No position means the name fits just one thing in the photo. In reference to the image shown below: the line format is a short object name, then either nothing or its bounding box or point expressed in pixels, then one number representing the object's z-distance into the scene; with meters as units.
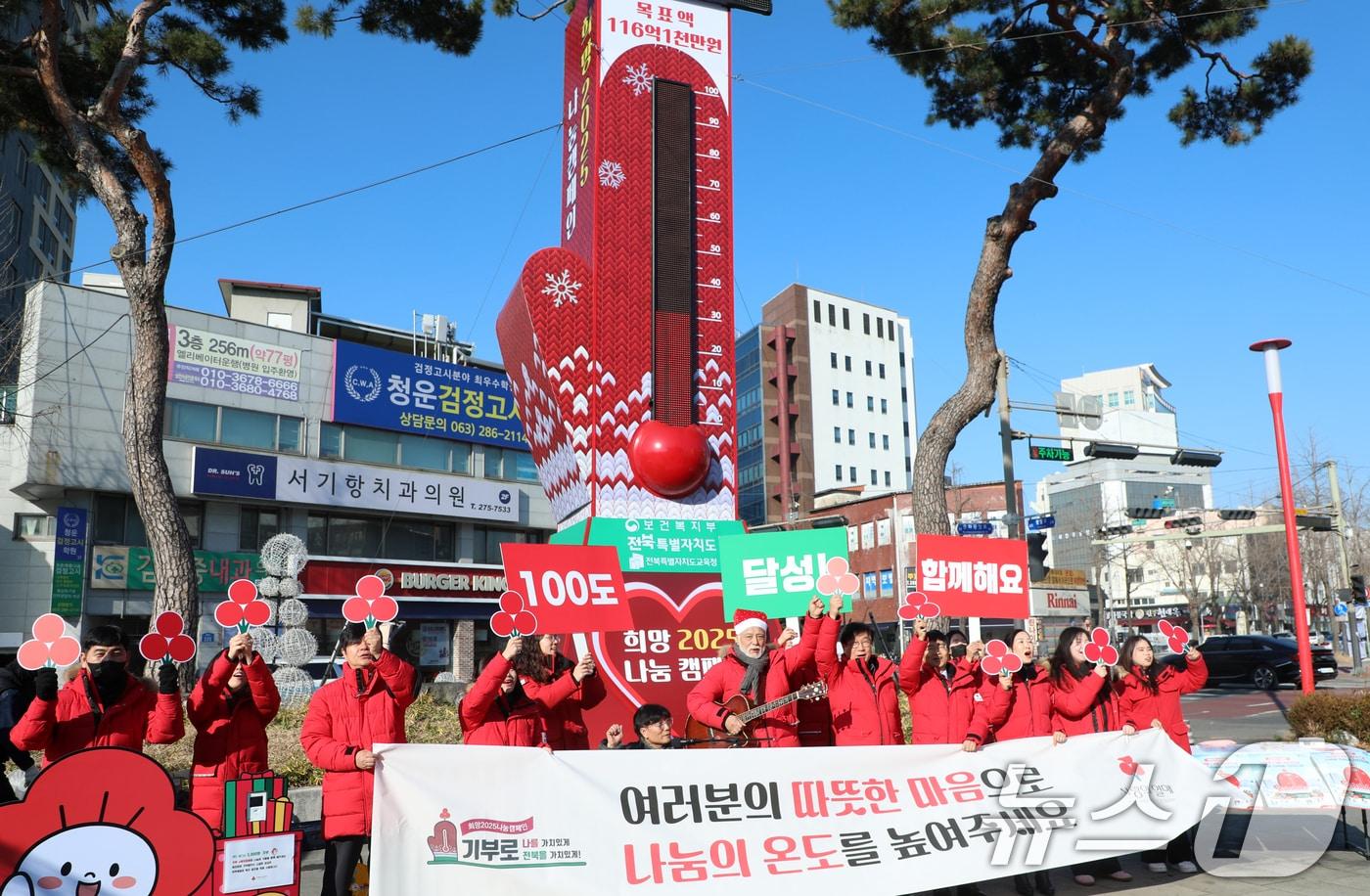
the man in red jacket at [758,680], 6.36
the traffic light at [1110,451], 17.39
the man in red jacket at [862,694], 6.55
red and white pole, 11.17
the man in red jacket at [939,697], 6.56
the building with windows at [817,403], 60.72
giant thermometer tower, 12.39
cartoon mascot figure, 4.18
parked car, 24.64
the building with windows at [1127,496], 80.12
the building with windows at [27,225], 24.75
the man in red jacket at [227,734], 5.43
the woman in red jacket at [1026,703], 6.77
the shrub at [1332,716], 9.94
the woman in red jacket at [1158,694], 7.01
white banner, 4.93
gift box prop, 4.64
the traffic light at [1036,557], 13.52
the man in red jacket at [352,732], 5.11
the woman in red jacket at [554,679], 6.15
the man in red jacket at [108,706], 5.24
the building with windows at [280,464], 23.64
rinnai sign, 41.97
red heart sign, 11.42
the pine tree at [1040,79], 13.12
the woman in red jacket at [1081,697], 6.69
